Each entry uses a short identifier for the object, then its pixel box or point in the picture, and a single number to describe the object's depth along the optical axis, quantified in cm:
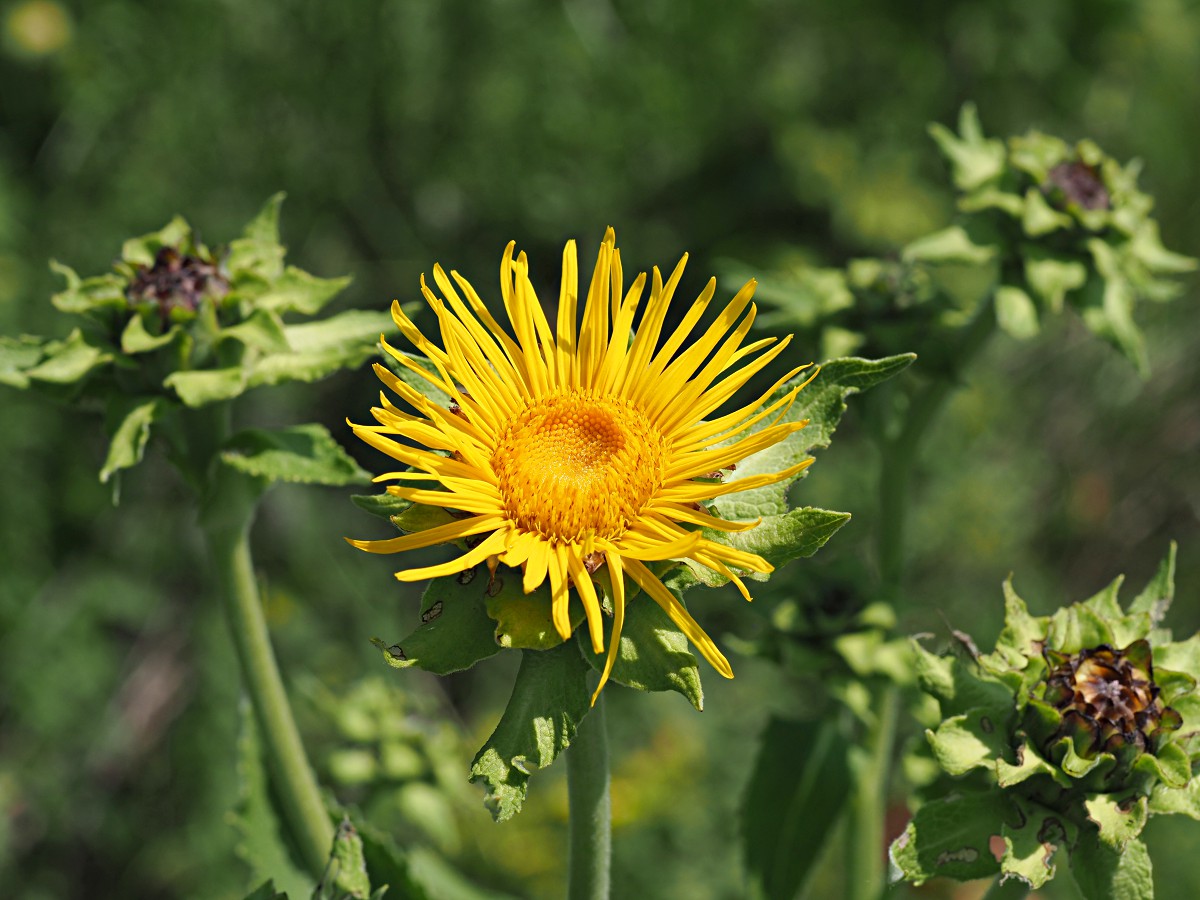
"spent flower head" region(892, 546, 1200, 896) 45
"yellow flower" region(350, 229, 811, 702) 44
